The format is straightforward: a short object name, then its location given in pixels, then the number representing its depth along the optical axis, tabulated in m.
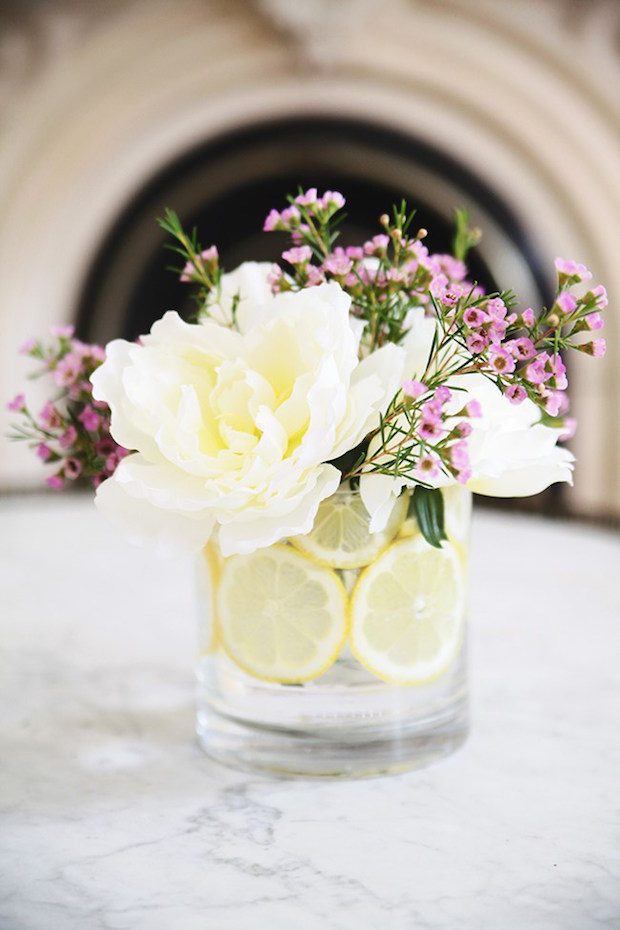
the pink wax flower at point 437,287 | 0.50
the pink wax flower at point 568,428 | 0.59
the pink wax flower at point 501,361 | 0.48
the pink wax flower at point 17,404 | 0.60
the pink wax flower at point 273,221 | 0.57
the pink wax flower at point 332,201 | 0.56
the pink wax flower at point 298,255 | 0.55
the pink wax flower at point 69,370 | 0.61
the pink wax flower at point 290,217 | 0.57
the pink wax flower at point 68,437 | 0.60
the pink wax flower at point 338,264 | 0.55
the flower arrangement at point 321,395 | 0.49
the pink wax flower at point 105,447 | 0.60
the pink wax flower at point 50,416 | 0.59
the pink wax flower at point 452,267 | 0.62
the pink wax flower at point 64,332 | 0.62
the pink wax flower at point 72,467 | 0.60
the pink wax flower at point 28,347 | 0.62
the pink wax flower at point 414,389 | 0.48
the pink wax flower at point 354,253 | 0.58
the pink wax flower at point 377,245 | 0.56
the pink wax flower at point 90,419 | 0.59
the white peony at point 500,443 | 0.54
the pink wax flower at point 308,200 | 0.56
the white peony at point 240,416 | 0.49
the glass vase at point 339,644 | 0.54
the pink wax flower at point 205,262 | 0.57
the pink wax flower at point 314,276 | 0.56
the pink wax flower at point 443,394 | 0.48
